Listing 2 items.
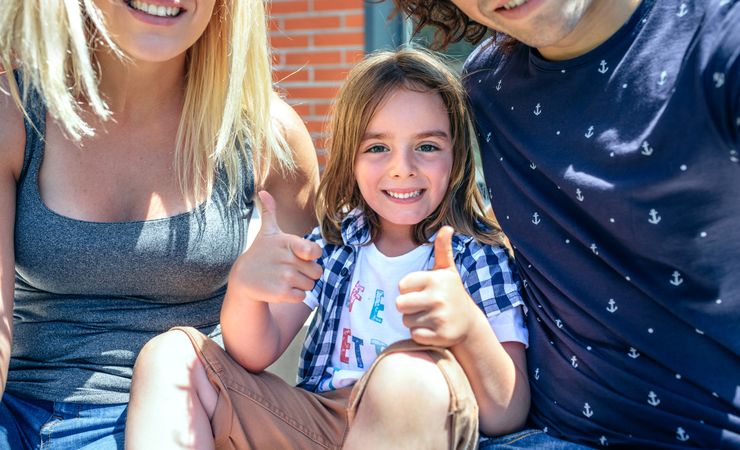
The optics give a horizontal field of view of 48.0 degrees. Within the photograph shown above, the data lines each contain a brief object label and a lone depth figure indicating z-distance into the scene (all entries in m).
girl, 1.45
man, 1.37
